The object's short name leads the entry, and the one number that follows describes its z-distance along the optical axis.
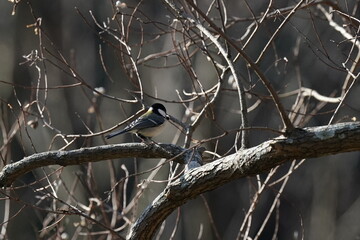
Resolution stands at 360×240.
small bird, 12.93
